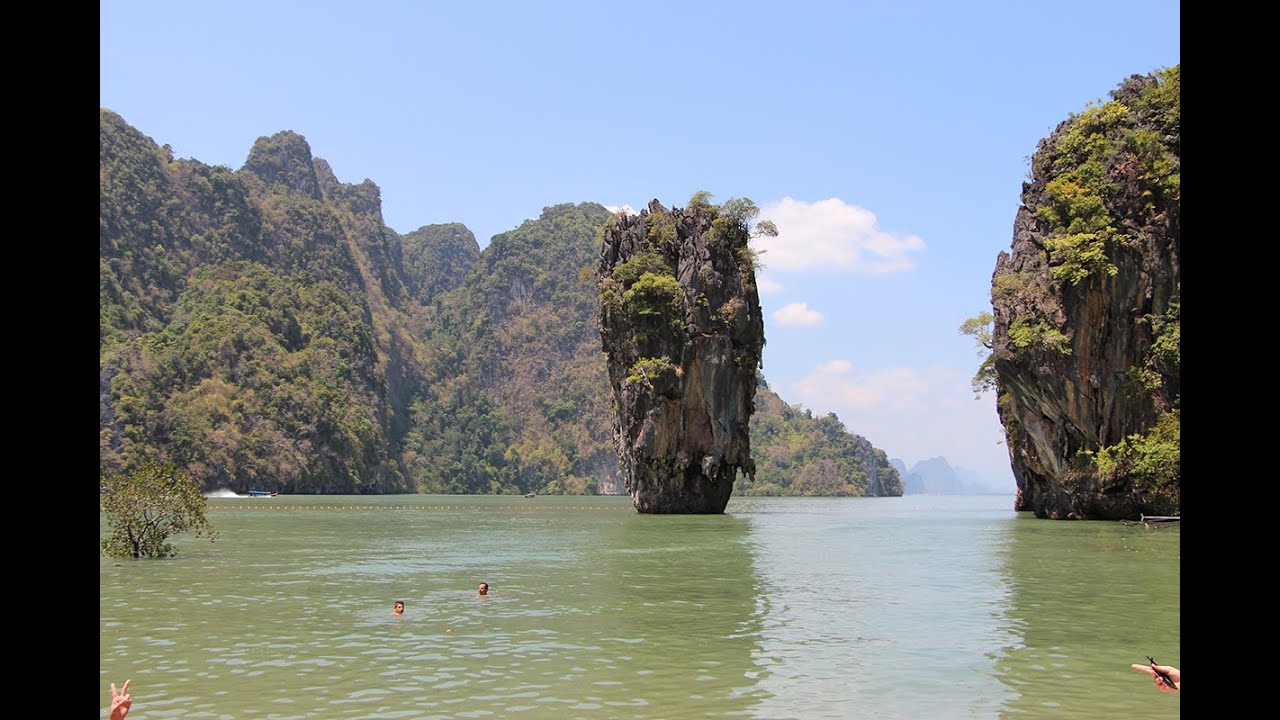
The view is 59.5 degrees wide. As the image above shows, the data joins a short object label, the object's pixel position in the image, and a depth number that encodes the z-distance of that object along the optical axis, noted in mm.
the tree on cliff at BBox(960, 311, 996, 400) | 51281
